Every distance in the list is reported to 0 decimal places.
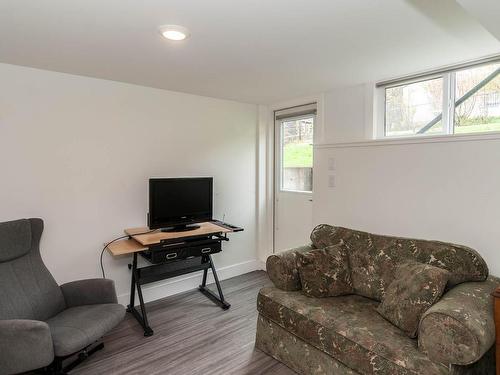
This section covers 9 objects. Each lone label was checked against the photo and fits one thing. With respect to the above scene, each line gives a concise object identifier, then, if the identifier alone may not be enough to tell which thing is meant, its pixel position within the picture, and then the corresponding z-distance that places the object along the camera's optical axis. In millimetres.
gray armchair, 1775
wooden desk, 2703
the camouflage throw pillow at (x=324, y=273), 2330
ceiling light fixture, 1806
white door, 3764
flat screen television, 2992
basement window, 2381
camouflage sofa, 1560
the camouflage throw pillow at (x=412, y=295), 1821
